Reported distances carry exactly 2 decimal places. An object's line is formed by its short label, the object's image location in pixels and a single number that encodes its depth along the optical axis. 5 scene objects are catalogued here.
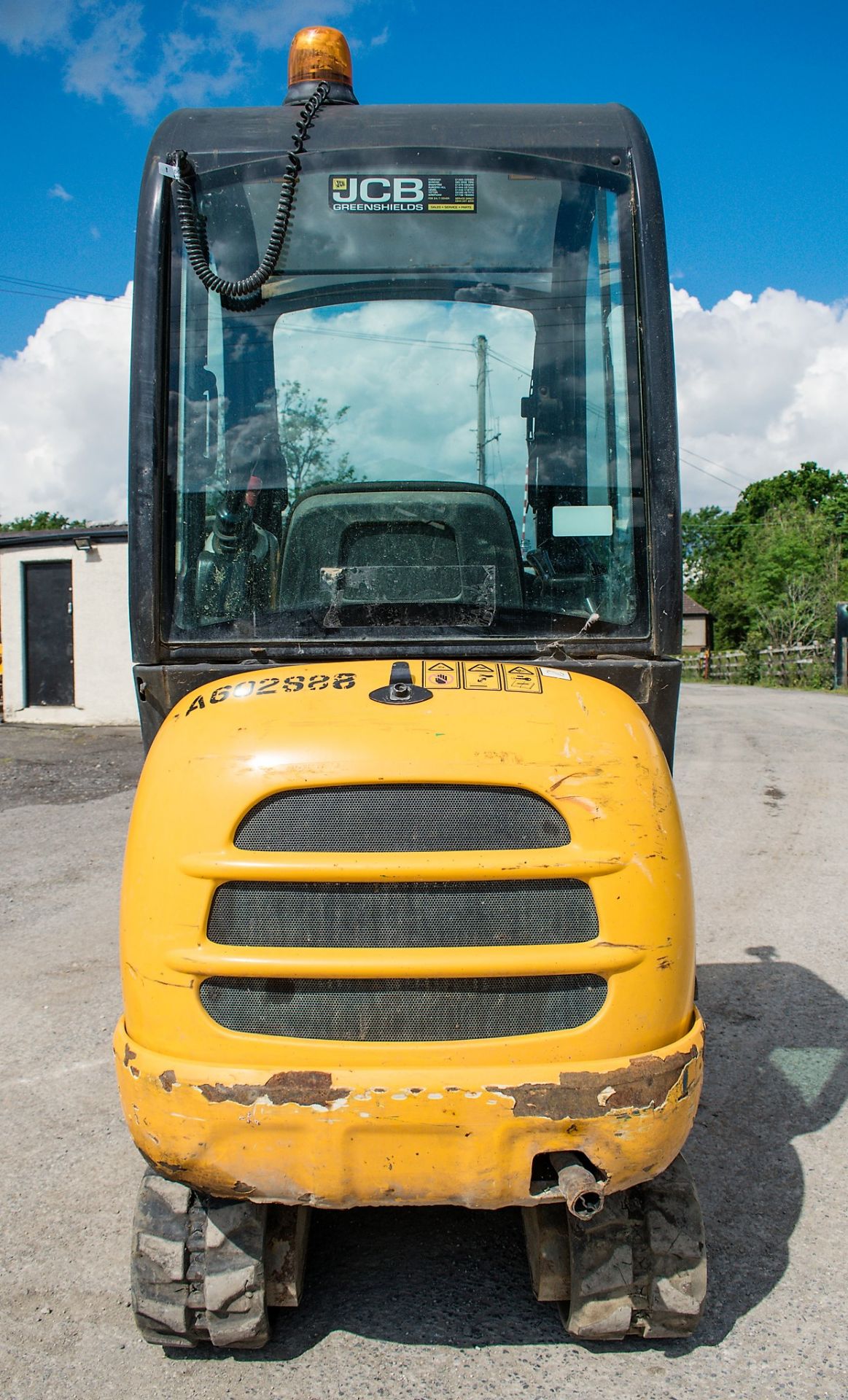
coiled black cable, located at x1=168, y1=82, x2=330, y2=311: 3.00
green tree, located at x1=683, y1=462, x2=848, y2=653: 40.66
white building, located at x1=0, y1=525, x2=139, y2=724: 17.38
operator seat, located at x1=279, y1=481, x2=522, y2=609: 3.01
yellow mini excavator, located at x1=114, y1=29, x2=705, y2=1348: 2.35
